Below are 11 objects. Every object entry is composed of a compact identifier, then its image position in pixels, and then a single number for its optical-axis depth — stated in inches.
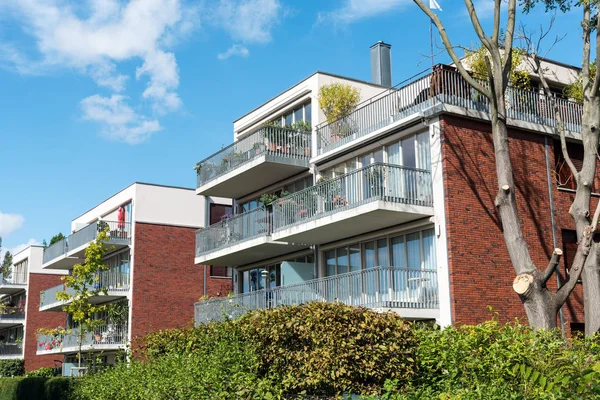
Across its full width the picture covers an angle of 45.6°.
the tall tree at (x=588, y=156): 664.4
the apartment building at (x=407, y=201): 736.3
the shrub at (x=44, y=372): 1646.7
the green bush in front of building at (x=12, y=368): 1946.4
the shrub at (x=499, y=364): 269.7
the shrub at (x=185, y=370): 457.4
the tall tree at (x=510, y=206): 592.4
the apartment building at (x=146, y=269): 1390.3
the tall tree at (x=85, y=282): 1187.9
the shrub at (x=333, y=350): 432.6
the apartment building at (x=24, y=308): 2033.1
